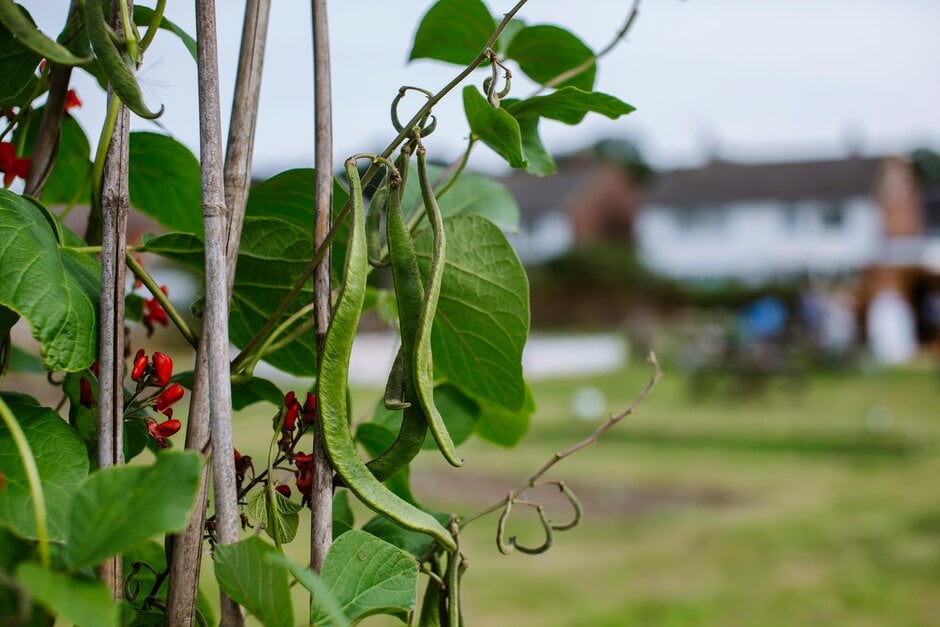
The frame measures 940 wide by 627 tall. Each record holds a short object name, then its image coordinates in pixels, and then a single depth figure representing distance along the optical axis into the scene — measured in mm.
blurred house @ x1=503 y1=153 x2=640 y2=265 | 29656
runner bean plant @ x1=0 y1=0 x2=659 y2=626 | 322
